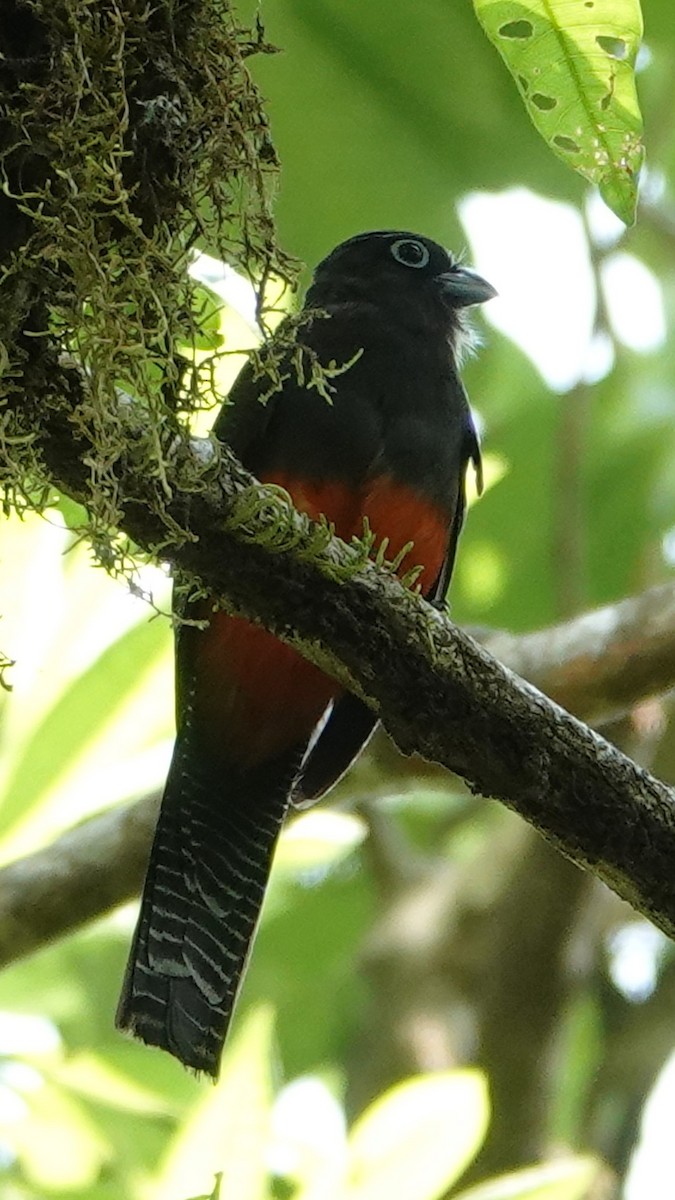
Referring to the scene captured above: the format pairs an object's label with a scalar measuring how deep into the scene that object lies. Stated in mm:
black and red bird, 5707
